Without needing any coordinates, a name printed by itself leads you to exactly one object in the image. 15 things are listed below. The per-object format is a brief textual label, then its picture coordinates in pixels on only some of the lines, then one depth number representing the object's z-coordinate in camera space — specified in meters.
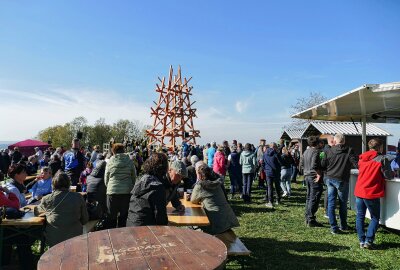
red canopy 26.77
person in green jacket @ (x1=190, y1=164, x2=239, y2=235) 5.12
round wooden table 2.40
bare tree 40.43
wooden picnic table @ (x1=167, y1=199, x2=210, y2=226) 4.54
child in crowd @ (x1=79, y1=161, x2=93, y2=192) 9.06
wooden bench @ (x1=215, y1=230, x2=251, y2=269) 4.41
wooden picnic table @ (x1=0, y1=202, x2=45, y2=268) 4.43
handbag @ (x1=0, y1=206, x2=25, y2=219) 4.54
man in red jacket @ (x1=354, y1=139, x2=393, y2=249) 5.87
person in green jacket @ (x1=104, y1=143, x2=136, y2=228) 6.02
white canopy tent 6.43
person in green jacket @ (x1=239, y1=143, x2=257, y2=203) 10.44
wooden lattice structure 27.94
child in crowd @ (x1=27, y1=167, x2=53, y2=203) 6.49
